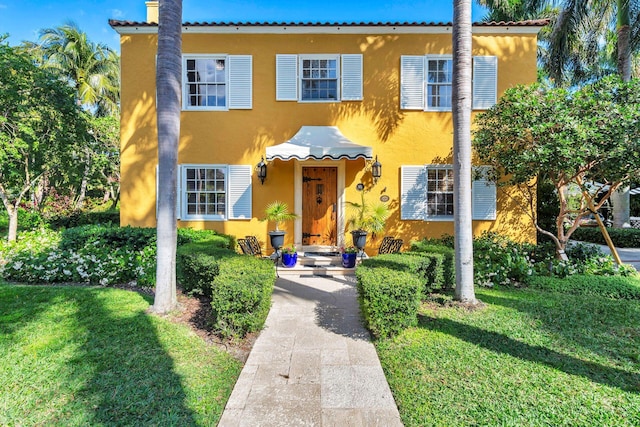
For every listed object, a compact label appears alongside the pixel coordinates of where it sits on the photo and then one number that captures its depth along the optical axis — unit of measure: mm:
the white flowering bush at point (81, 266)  8148
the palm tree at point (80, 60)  25703
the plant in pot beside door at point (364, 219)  10570
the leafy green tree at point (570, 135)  7918
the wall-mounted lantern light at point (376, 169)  11523
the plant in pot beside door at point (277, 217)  10367
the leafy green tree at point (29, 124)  10523
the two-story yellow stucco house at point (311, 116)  11906
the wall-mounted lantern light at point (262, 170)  11539
